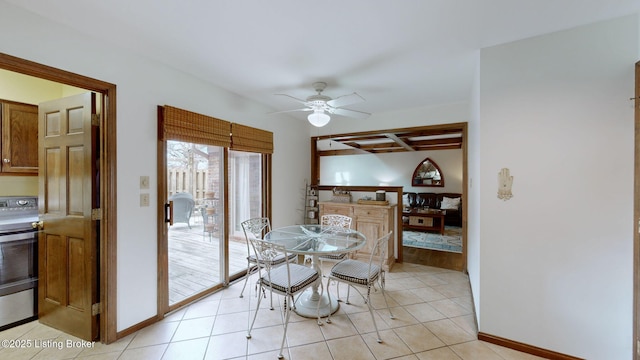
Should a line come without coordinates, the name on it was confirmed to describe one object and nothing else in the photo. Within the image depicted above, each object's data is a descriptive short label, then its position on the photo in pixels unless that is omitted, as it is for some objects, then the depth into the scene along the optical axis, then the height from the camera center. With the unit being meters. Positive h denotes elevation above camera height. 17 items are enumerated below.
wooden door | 2.10 -0.33
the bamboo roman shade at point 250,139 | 3.22 +0.57
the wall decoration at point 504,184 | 2.03 -0.04
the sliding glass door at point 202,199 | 2.48 -0.24
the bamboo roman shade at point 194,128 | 2.42 +0.56
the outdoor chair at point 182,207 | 2.68 -0.30
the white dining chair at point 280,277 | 2.07 -0.88
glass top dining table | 2.32 -0.63
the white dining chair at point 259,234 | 2.30 -0.71
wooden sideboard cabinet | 3.77 -0.66
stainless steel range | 2.24 -0.82
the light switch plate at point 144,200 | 2.29 -0.18
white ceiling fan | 2.62 +0.81
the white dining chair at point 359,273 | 2.25 -0.88
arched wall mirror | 8.02 +0.15
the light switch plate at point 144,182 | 2.29 -0.01
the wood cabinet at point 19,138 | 2.47 +0.44
